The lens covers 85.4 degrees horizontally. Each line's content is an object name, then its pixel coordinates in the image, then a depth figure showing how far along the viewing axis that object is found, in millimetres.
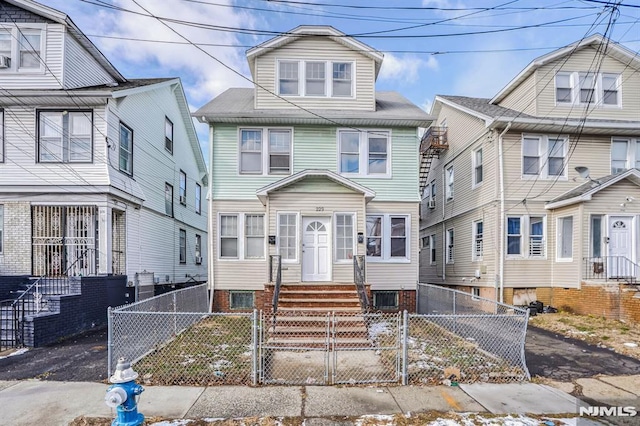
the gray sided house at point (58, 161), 10531
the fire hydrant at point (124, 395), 3428
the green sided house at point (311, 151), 11742
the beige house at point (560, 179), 11570
